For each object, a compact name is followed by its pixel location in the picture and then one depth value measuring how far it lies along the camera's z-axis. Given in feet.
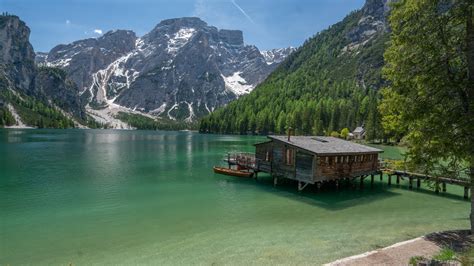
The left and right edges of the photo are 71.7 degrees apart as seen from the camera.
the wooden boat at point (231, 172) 155.02
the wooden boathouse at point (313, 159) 120.88
